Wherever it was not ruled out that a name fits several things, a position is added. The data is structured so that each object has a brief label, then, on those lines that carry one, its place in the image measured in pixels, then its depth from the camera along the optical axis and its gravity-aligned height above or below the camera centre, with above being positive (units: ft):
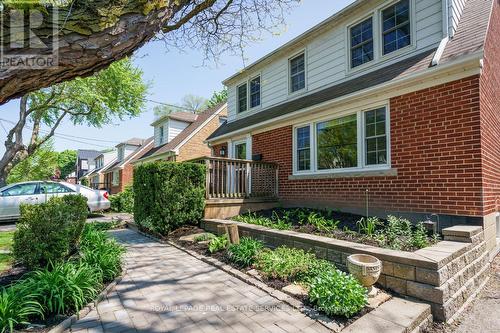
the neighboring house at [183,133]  56.24 +9.25
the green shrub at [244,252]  15.55 -4.42
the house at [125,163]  75.51 +3.40
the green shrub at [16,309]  8.65 -4.41
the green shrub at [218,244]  18.45 -4.63
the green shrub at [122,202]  47.86 -4.65
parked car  32.68 -2.05
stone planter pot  11.00 -3.84
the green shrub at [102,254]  13.59 -4.23
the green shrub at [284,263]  13.44 -4.43
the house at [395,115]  17.07 +4.72
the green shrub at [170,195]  23.47 -1.71
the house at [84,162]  144.36 +6.86
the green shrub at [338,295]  9.93 -4.46
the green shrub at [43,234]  13.94 -3.03
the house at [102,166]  99.45 +3.38
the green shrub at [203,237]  21.39 -4.86
